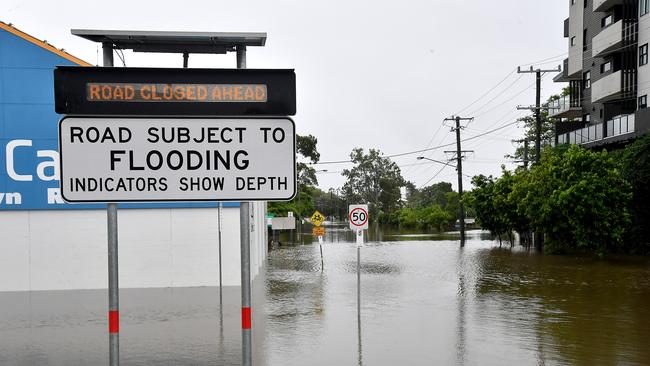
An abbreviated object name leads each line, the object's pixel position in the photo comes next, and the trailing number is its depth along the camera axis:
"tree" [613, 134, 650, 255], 28.69
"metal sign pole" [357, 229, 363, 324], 13.31
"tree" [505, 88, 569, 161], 65.63
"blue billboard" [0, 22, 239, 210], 17.92
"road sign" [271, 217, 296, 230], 37.94
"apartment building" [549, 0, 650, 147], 34.03
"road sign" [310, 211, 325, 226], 28.25
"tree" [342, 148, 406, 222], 121.62
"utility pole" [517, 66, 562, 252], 34.94
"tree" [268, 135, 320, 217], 57.62
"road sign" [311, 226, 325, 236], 26.65
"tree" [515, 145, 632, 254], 28.05
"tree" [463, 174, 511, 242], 41.25
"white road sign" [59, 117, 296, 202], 3.64
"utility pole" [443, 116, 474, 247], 49.56
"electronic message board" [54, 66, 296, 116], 3.59
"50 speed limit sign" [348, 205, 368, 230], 14.38
